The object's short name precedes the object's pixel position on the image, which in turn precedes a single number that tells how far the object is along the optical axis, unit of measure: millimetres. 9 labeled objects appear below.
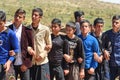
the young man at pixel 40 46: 7137
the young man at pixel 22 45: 6891
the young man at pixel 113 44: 7938
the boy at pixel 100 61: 7871
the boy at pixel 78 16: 9328
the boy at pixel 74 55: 7516
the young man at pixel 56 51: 7512
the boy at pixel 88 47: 7672
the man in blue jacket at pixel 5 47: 6387
